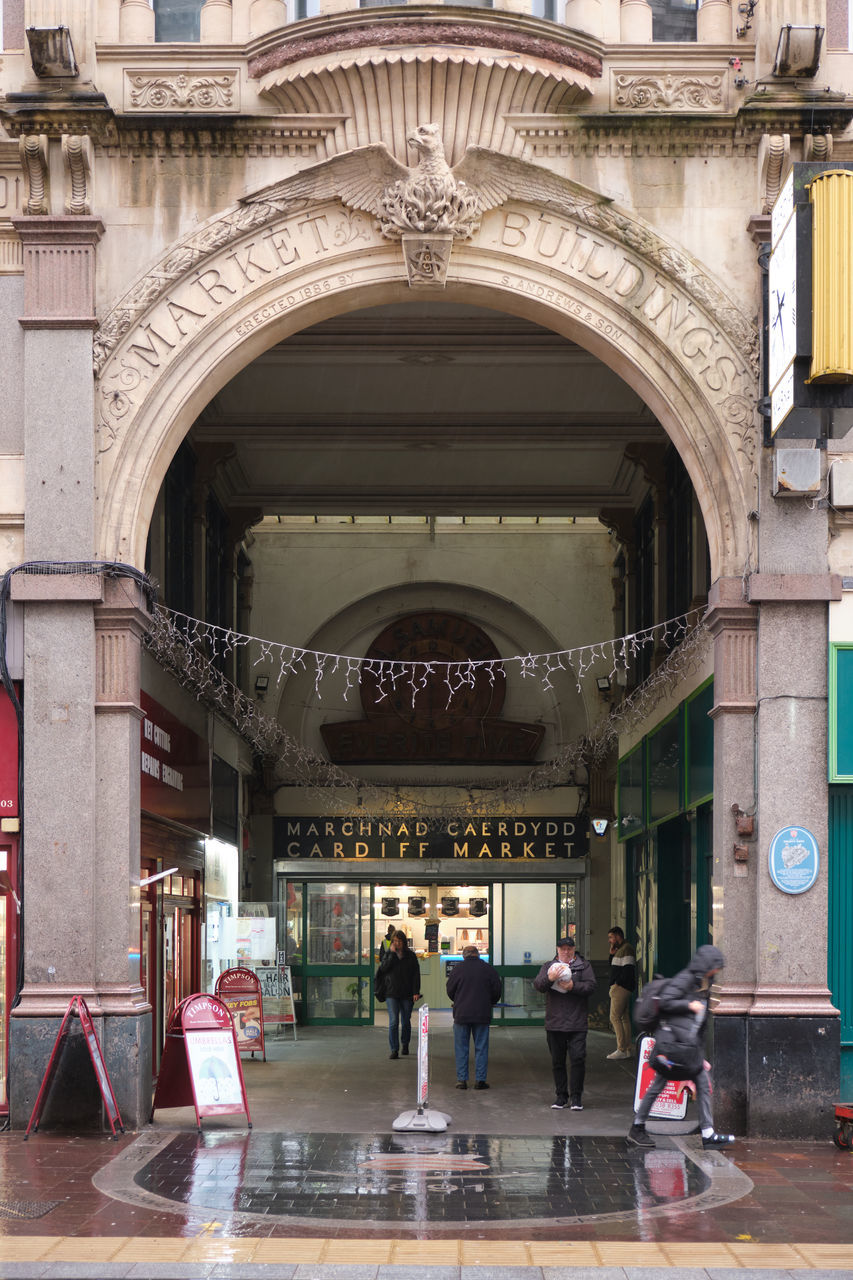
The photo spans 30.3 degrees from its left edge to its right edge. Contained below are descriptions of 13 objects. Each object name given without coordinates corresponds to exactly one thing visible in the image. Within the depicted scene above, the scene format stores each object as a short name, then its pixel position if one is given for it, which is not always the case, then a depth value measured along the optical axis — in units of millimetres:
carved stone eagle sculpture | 14594
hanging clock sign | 13109
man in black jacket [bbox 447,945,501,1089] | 17484
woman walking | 22094
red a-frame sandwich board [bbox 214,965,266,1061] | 20500
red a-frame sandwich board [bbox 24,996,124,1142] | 13336
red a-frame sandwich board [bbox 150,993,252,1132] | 13766
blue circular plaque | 13883
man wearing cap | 15844
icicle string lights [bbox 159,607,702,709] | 27656
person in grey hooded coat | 11953
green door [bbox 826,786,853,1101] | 14031
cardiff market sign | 28672
